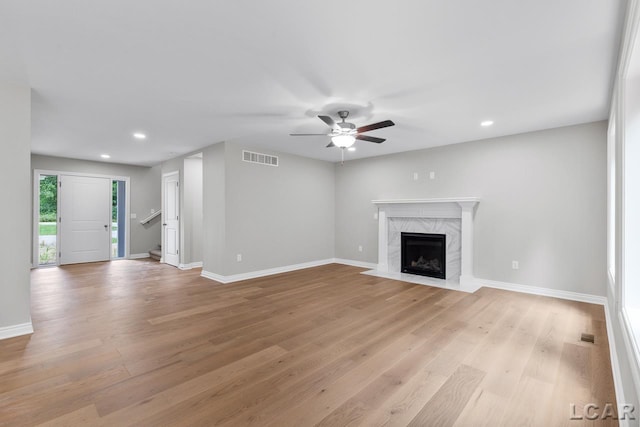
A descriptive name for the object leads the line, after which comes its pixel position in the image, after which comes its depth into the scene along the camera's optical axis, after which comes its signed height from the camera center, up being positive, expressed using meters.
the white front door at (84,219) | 6.98 -0.15
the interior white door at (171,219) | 6.64 -0.14
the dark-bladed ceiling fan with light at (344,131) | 3.48 +0.99
